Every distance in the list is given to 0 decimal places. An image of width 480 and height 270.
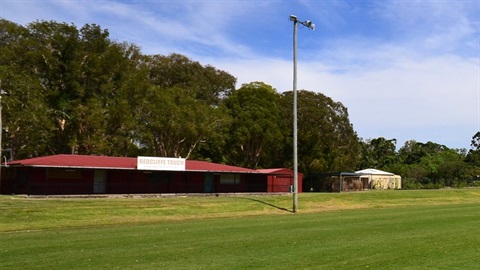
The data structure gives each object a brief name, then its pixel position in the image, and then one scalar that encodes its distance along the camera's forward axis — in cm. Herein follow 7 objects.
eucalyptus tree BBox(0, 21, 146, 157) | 4646
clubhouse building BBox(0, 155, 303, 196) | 3850
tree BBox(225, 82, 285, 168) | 6133
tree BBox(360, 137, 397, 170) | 10512
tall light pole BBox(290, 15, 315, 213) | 3516
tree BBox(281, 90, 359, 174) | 6619
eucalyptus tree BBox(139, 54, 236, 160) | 5434
